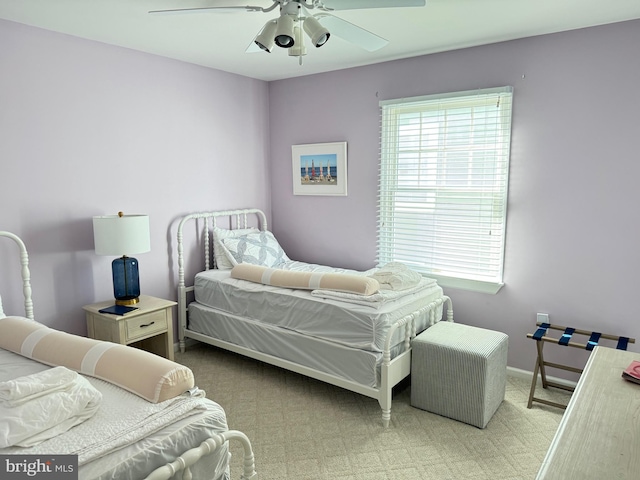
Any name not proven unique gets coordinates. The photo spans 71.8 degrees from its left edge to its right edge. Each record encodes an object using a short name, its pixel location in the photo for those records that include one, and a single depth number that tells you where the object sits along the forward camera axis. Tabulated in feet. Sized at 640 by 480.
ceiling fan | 6.52
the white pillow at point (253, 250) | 12.57
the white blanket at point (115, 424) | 4.28
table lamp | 9.53
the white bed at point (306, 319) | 8.90
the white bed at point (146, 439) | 4.25
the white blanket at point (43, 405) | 4.36
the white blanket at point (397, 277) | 10.11
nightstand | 9.60
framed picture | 13.26
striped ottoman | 8.49
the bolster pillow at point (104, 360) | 5.31
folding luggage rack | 8.98
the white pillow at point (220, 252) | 12.80
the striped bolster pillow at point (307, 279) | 9.64
